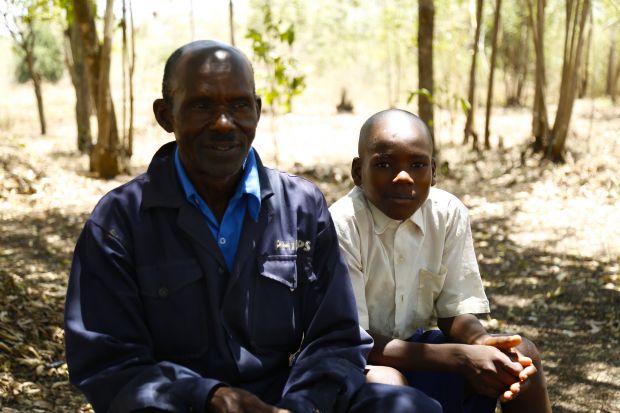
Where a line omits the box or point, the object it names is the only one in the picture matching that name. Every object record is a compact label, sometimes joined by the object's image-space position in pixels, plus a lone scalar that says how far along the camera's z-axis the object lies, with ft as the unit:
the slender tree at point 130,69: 32.42
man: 6.60
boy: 8.19
